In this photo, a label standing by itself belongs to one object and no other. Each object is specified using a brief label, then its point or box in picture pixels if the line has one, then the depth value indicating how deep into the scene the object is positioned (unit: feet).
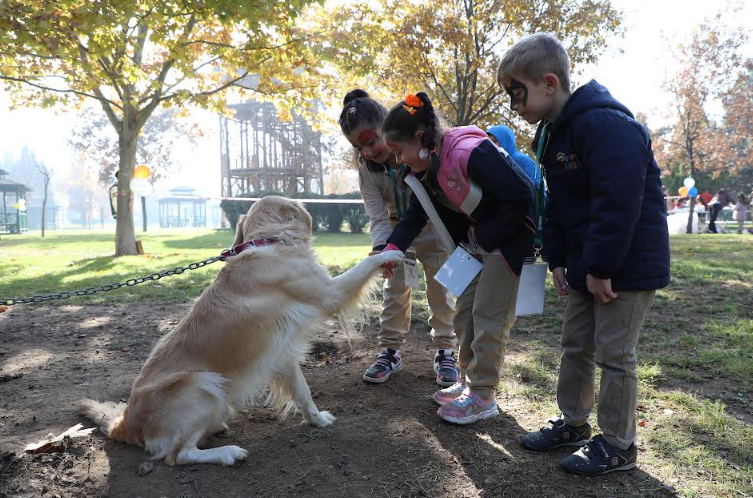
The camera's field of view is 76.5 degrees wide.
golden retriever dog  8.65
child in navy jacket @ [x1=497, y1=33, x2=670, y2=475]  6.97
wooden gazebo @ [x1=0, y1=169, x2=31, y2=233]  107.14
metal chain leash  10.54
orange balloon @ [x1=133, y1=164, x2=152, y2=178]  50.56
